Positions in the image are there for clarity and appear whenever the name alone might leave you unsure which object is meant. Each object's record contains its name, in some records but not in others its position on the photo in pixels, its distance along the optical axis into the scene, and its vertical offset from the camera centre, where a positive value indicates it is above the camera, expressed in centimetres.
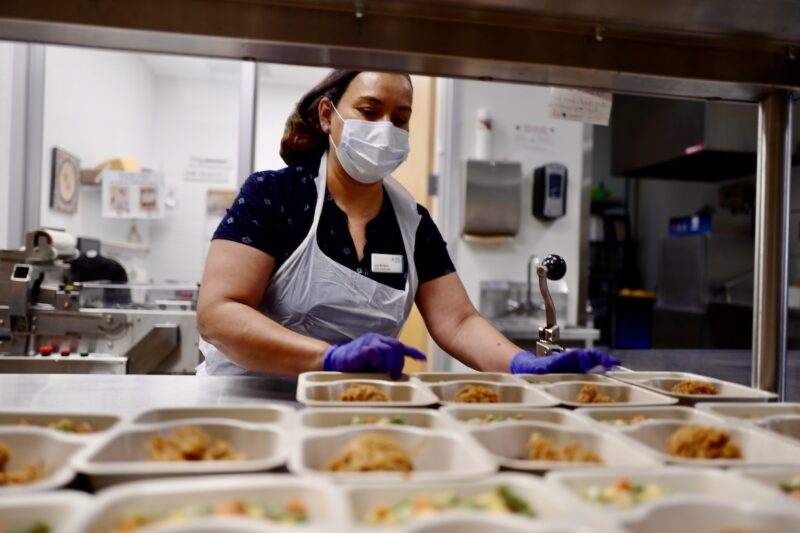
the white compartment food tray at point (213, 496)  65 -27
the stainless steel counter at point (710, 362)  193 -31
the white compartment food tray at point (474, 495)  66 -27
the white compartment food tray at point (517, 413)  110 -26
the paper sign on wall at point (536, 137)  379 +92
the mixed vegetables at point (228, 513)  66 -29
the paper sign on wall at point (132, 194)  428 +52
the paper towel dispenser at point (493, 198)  361 +49
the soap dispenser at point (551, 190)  363 +55
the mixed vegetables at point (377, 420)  104 -27
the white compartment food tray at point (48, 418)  99 -27
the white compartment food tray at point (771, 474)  82 -27
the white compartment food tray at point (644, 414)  113 -26
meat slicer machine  231 -27
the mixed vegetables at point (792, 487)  80 -28
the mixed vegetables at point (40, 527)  65 -30
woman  154 +4
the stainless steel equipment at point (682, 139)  428 +115
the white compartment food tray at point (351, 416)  103 -26
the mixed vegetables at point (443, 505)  68 -28
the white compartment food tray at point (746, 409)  119 -26
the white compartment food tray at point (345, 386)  122 -25
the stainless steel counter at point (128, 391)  122 -29
